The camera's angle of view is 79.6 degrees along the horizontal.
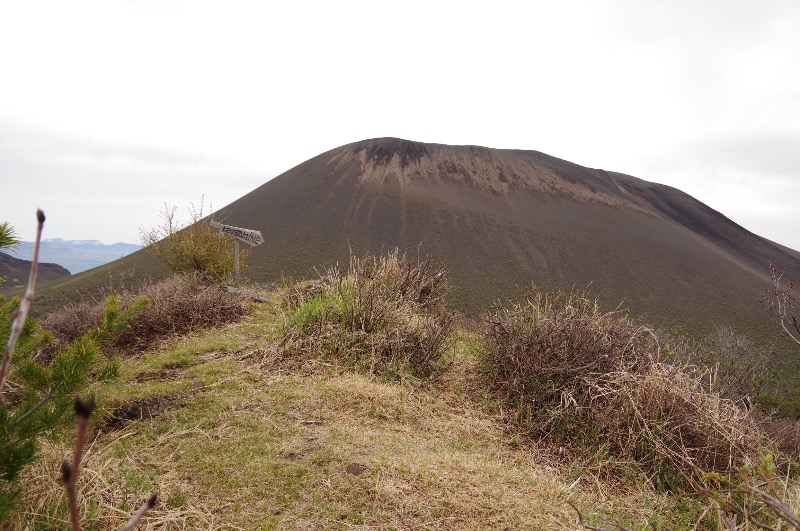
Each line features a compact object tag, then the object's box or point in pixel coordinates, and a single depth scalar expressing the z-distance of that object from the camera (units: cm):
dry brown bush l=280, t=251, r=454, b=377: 587
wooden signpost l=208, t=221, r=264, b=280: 1205
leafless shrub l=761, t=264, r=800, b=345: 507
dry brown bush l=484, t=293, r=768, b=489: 446
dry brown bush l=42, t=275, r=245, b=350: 709
